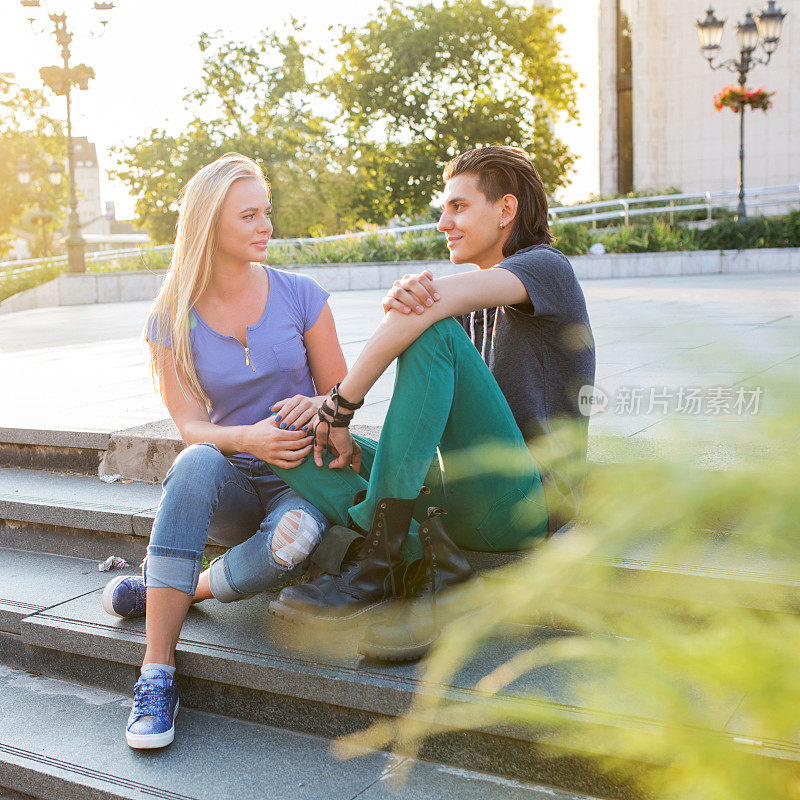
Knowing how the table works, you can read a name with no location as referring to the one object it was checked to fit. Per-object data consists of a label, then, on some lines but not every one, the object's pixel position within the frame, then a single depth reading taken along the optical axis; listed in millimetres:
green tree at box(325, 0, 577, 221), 33562
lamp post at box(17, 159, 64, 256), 28322
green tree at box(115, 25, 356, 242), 33000
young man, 2297
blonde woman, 2488
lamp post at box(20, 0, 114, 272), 18469
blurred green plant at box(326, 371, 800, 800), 572
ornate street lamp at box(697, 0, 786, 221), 17719
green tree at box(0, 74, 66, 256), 37000
